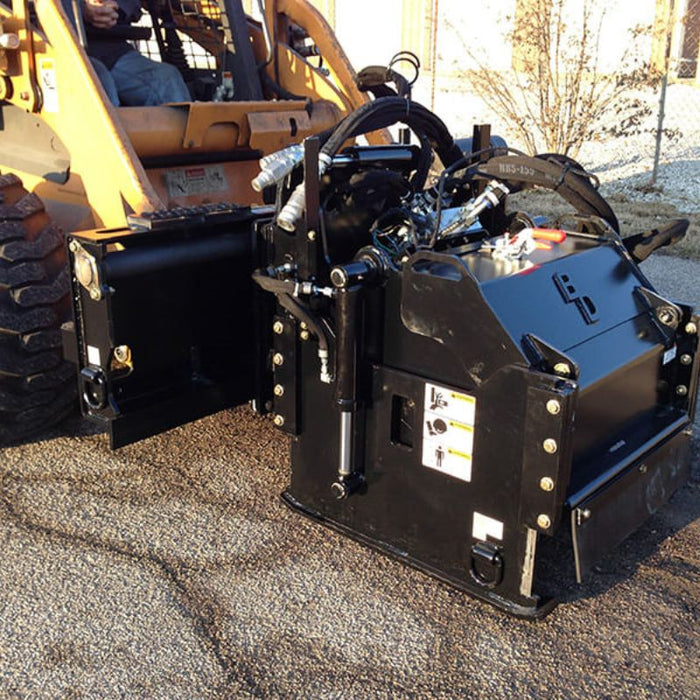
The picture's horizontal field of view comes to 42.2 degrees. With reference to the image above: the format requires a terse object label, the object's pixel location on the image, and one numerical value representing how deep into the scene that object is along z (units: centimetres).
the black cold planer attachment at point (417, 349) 267
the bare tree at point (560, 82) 1032
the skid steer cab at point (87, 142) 350
